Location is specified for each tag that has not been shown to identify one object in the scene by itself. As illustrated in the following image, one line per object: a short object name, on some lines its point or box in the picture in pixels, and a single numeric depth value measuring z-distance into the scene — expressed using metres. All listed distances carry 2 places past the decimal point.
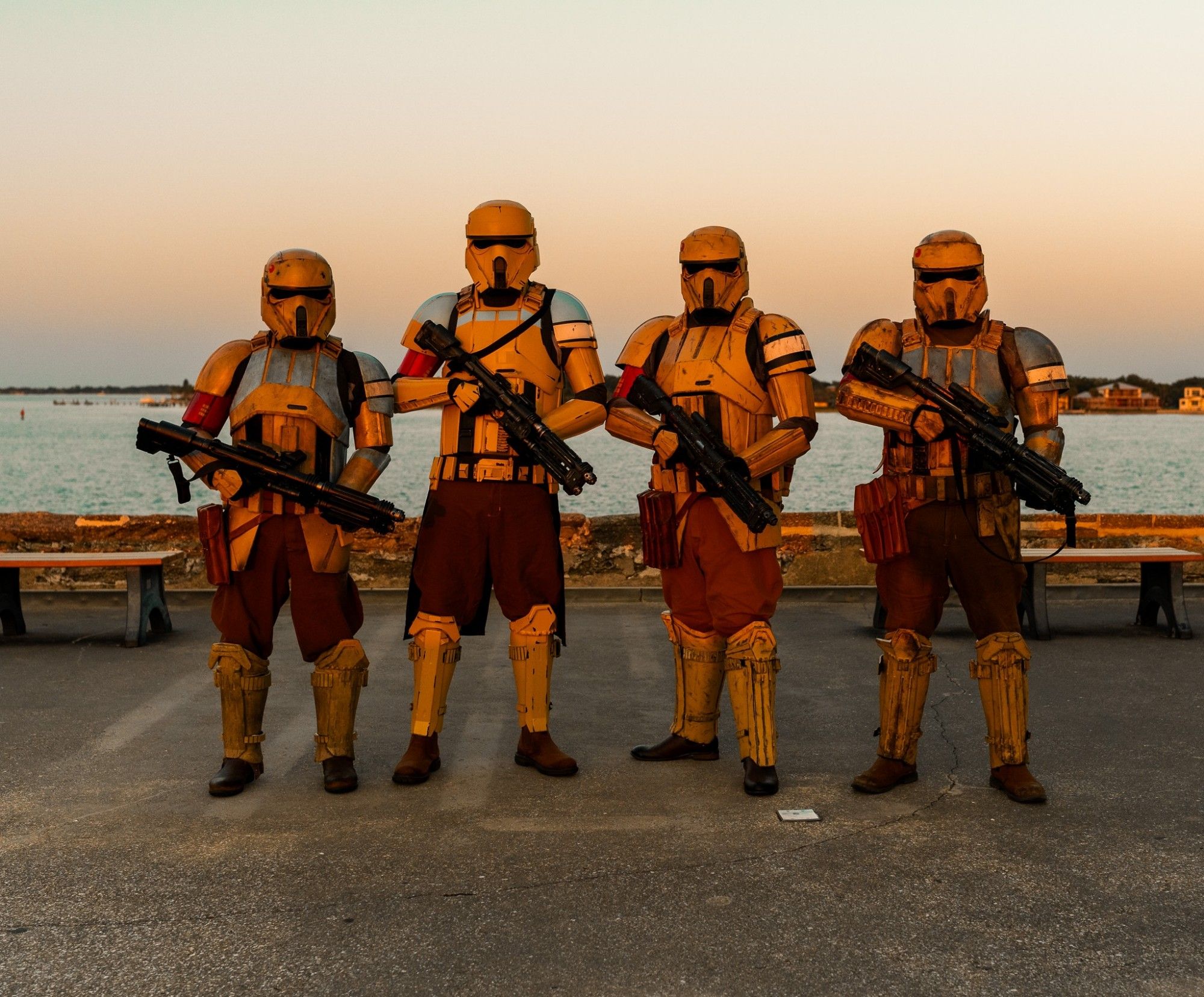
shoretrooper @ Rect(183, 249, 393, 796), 5.20
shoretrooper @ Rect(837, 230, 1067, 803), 5.04
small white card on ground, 4.71
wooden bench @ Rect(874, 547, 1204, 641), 8.38
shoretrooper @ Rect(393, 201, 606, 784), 5.34
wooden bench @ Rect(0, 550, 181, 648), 8.34
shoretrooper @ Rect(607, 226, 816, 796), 5.23
